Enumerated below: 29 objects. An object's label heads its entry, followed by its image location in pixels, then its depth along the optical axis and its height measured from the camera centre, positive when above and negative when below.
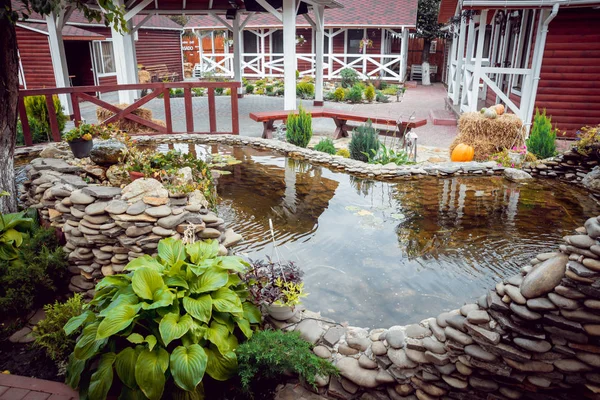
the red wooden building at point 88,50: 15.55 +0.68
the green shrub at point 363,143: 7.88 -1.31
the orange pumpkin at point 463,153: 7.75 -1.45
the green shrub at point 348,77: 19.97 -0.43
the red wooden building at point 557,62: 8.48 +0.12
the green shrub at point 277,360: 2.78 -1.80
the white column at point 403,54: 21.39 +0.65
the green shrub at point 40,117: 9.01 -1.00
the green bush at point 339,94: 16.80 -0.98
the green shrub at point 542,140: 7.29 -1.15
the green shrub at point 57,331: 3.28 -1.94
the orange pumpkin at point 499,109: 8.45 -0.77
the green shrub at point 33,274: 3.68 -1.72
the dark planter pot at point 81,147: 6.37 -1.12
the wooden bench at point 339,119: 9.19 -1.07
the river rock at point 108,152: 5.39 -1.00
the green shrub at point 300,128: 8.74 -1.16
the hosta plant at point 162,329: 2.63 -1.64
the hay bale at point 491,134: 7.87 -1.14
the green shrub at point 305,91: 17.25 -0.90
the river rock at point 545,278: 2.55 -1.18
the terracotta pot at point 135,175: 4.82 -1.15
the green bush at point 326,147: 8.32 -1.45
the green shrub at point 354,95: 16.55 -1.00
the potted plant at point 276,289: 3.26 -1.61
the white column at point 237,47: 15.30 +0.69
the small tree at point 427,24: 22.83 +2.18
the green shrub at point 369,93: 16.61 -0.93
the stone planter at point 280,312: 3.27 -1.75
